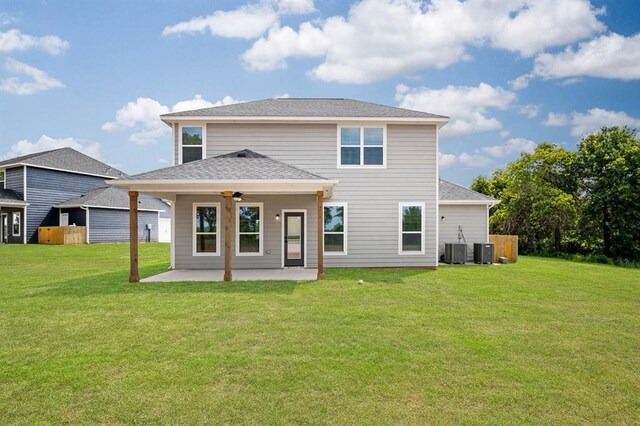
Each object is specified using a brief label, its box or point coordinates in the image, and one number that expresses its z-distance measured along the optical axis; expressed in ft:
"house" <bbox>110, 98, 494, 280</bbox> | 38.93
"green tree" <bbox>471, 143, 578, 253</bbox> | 66.59
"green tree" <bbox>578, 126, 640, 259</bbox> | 59.72
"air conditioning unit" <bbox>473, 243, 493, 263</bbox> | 46.34
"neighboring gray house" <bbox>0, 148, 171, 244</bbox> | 82.84
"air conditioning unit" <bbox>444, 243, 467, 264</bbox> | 45.57
